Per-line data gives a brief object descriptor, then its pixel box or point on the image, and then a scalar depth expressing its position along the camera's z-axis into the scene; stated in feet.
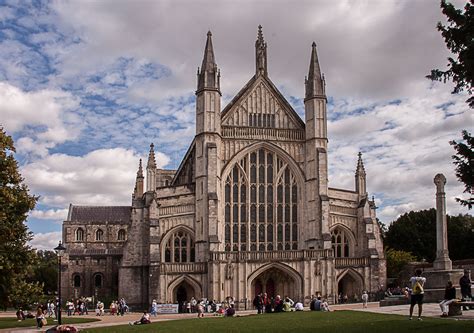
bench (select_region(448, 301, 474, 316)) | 76.89
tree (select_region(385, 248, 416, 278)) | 222.48
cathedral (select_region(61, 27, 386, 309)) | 173.47
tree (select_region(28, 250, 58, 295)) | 327.71
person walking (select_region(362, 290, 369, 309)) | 145.86
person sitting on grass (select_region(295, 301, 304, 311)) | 128.11
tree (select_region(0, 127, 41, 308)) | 86.07
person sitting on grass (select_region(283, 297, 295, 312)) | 126.00
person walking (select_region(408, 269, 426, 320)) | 73.92
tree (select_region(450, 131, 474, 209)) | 57.41
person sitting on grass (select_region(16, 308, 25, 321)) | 125.96
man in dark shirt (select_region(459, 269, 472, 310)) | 88.53
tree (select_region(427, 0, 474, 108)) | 54.24
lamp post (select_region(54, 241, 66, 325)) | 102.78
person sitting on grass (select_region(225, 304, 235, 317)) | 122.11
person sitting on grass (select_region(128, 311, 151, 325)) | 104.57
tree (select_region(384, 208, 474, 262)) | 252.62
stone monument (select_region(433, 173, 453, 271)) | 108.58
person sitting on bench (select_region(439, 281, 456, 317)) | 77.51
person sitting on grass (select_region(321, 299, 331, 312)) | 129.53
